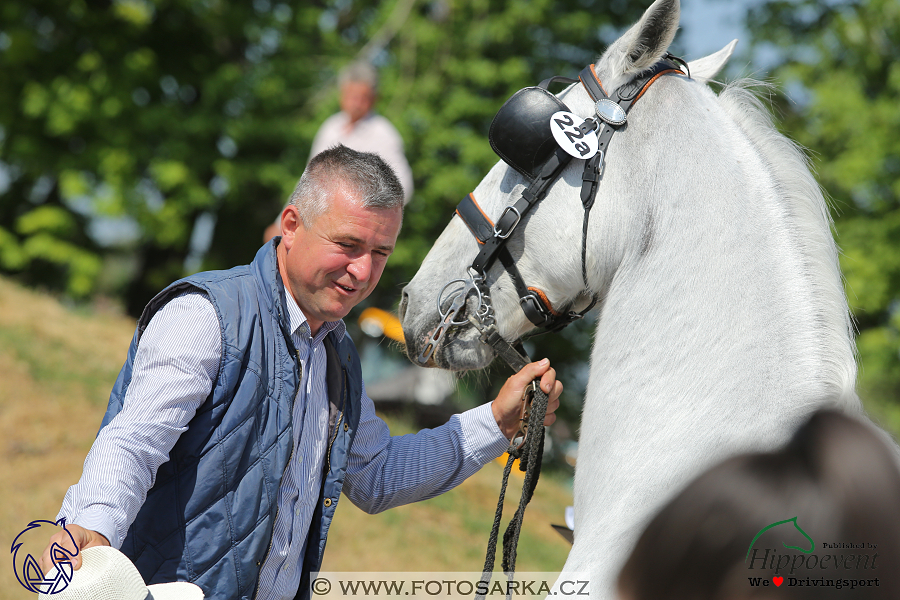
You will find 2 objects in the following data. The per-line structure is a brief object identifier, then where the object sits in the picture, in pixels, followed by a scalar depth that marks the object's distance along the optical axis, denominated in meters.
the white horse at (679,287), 4.85
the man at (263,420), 4.91
